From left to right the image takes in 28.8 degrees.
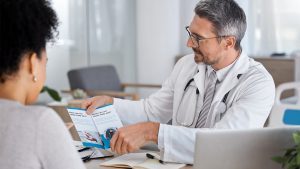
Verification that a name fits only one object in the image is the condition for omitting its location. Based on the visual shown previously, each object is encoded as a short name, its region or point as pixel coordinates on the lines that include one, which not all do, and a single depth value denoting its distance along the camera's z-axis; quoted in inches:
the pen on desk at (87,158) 92.7
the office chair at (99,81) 209.2
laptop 69.2
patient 54.6
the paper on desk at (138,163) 87.7
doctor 93.7
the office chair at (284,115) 165.0
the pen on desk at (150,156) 92.6
